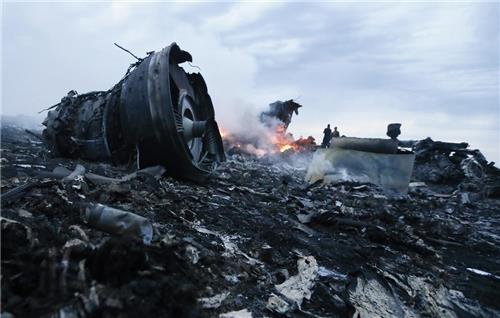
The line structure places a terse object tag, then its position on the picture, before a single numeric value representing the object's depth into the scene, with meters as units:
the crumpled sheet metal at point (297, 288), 2.40
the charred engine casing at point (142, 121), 5.52
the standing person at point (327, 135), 21.45
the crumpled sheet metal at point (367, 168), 9.44
